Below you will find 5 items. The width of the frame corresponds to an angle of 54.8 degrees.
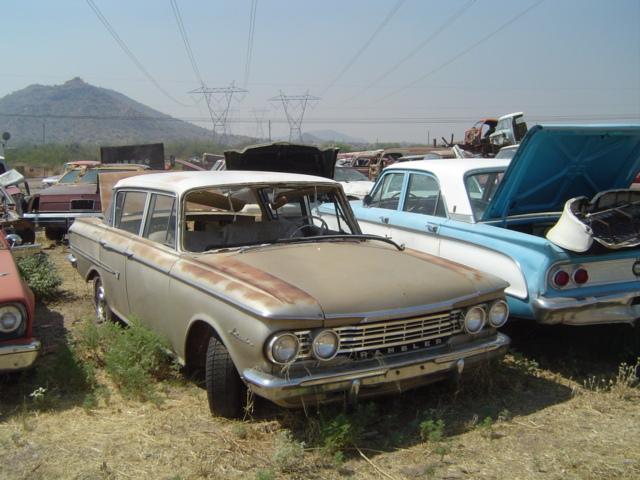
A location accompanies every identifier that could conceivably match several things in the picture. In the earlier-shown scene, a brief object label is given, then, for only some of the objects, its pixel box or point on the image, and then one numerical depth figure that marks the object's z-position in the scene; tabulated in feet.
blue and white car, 14.21
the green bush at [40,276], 21.48
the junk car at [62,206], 34.04
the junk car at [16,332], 12.34
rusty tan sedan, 10.43
